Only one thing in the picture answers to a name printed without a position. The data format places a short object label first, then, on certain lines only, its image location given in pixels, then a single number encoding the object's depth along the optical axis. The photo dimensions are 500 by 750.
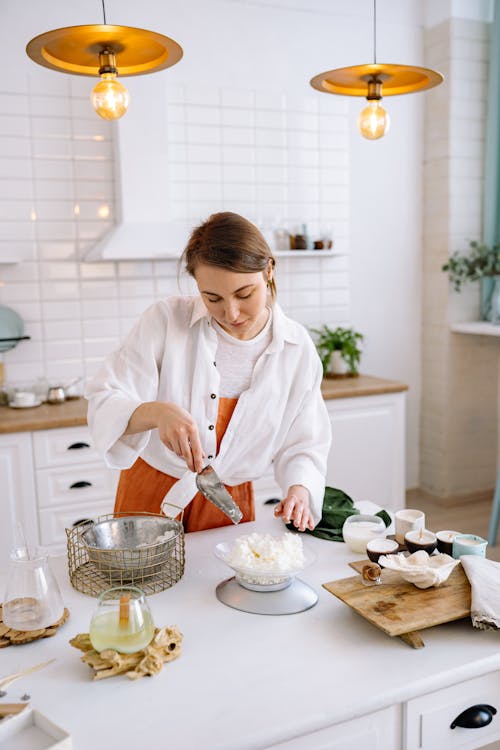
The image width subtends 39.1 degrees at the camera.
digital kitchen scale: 1.49
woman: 1.78
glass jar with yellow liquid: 1.27
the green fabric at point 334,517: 1.92
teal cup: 1.66
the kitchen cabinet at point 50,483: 3.16
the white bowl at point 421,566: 1.46
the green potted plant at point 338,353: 4.09
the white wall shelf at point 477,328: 4.16
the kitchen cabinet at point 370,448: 3.82
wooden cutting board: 1.35
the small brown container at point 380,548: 1.61
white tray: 1.07
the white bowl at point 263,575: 1.50
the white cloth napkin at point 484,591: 1.38
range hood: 3.53
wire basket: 1.56
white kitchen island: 1.13
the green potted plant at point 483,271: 4.27
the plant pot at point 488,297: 4.33
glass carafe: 1.37
